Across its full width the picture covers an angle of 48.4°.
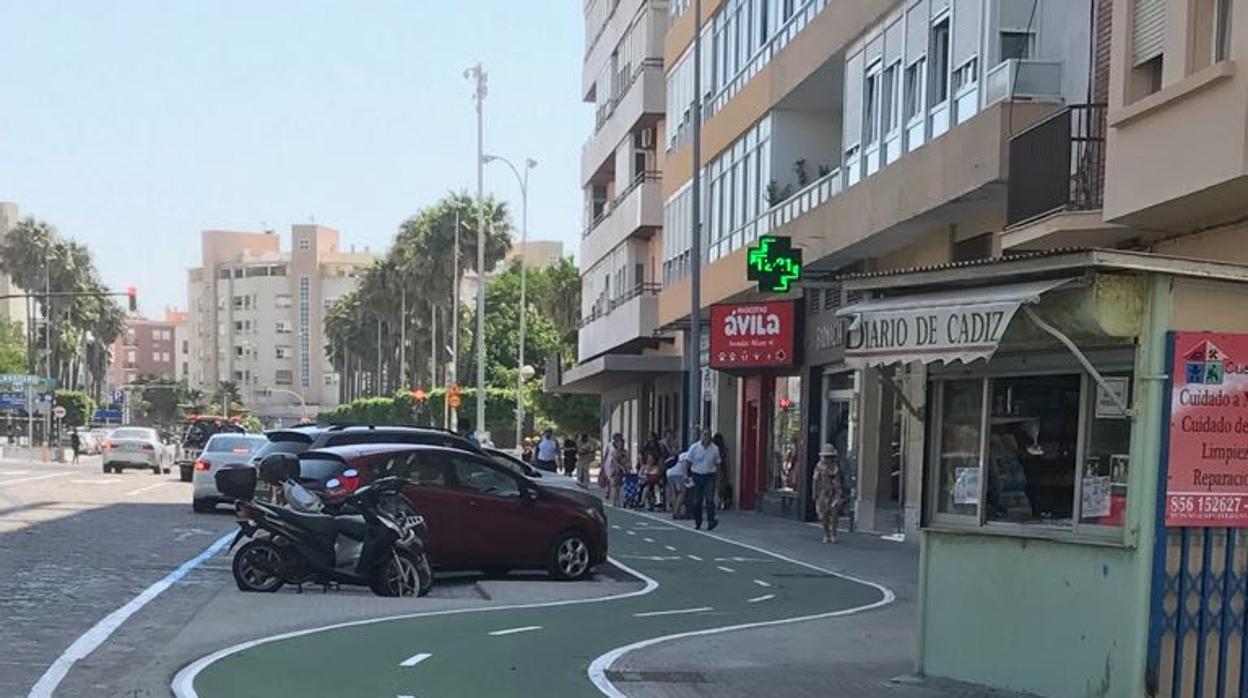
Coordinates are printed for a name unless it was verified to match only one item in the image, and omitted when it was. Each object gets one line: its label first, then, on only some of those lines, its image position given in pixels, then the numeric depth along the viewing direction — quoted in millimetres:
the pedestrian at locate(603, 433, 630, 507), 33312
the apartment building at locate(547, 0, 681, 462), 39531
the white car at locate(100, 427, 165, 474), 47219
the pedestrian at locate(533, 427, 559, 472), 31500
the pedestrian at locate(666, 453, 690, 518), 27375
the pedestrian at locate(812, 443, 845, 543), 21922
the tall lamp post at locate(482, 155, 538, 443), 67312
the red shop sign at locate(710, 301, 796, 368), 27672
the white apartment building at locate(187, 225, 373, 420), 163000
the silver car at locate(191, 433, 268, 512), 25234
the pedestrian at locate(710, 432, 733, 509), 31484
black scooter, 13258
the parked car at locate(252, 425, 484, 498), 17875
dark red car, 14953
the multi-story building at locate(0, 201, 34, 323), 138875
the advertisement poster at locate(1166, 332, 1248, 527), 7699
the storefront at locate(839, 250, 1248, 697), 7703
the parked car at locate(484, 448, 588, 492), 17953
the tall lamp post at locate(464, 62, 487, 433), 56094
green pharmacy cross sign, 19531
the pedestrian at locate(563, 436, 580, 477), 41719
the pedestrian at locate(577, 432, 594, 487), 37375
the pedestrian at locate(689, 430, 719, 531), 23953
